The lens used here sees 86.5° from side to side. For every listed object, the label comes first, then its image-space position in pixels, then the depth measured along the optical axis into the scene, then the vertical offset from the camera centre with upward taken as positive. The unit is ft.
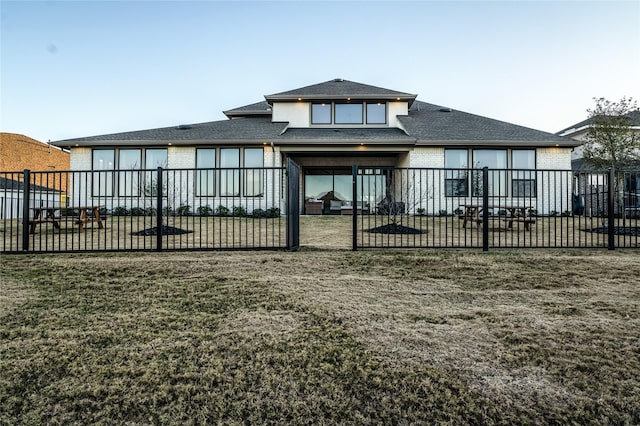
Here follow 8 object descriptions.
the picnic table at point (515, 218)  27.96 -0.19
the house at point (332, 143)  52.42 +11.25
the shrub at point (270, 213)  49.13 +0.45
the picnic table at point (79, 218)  25.80 -0.15
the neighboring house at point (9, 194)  55.30 +3.85
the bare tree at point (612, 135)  38.50 +9.29
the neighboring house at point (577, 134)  65.49 +17.26
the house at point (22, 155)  99.25 +18.38
